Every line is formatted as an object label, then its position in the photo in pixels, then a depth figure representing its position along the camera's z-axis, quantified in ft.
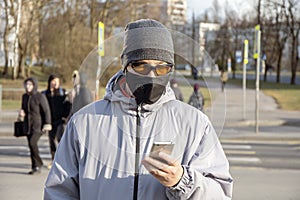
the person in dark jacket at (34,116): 34.22
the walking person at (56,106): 35.73
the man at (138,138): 7.81
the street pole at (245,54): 61.58
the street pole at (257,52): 56.97
